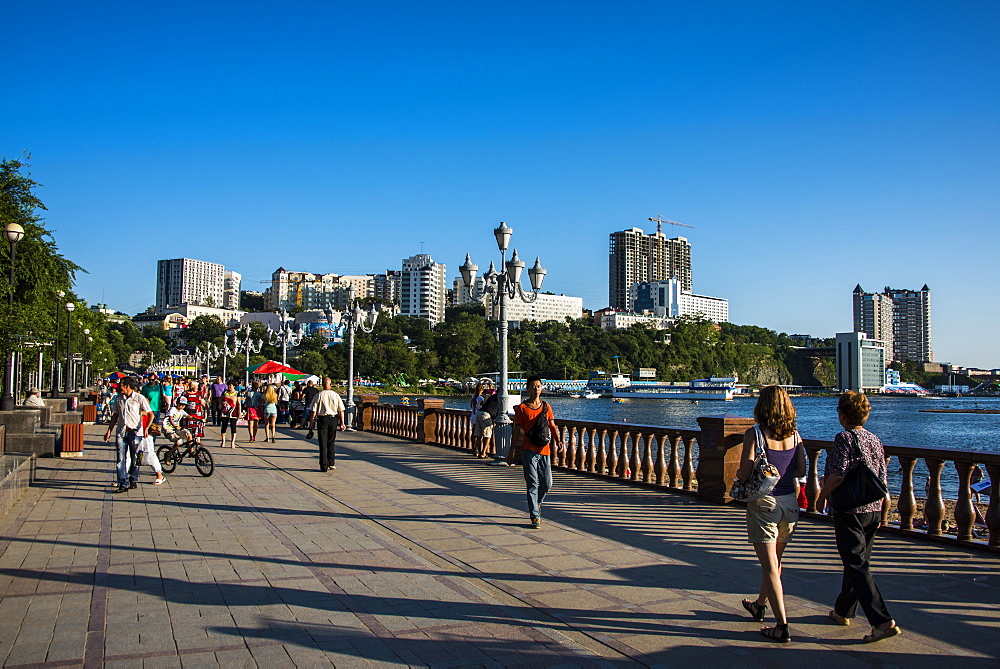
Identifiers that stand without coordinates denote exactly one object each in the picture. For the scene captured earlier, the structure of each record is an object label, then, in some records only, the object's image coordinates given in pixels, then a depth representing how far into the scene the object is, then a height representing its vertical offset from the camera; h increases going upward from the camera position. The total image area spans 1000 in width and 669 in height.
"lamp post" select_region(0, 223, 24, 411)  16.28 +2.32
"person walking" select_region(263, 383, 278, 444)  20.78 -1.20
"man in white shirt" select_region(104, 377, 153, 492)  11.55 -0.98
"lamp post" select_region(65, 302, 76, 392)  31.69 +0.16
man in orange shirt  8.56 -1.02
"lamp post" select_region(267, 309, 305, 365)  37.06 +1.44
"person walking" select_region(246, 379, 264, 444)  21.11 -1.32
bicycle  13.54 -1.68
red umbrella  31.59 -0.24
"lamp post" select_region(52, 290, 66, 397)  27.17 +1.91
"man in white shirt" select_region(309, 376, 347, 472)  13.80 -1.01
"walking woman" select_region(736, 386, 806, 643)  5.03 -0.75
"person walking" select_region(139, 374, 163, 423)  13.80 -0.58
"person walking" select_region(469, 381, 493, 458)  16.47 -1.37
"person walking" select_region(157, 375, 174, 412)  14.08 -0.76
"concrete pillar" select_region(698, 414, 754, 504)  9.85 -1.08
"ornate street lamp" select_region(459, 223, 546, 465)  15.41 +1.73
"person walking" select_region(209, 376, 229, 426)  24.03 -1.05
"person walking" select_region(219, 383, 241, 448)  18.83 -1.18
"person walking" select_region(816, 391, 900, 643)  4.89 -0.96
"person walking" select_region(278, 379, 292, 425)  28.02 -1.38
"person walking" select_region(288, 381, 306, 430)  27.19 -1.59
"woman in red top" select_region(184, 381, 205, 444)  13.96 -1.03
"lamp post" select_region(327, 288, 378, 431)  26.03 +1.44
